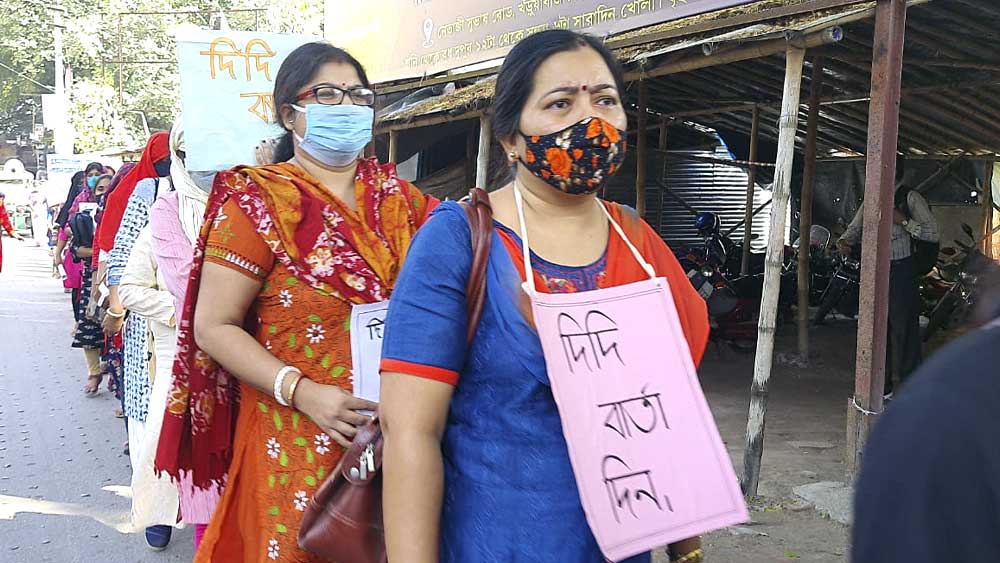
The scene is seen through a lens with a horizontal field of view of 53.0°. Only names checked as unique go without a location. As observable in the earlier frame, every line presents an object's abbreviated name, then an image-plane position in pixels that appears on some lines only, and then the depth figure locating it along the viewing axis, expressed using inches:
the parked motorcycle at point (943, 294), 357.1
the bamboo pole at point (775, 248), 199.0
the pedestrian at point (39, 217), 1130.5
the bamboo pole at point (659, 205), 534.2
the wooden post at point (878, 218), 184.9
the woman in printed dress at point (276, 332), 96.4
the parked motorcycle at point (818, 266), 456.1
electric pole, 1110.1
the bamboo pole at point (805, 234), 360.8
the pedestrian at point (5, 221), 688.1
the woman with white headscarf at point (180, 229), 131.4
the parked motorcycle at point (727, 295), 380.5
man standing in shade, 315.6
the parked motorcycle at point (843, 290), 414.9
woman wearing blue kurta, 66.0
